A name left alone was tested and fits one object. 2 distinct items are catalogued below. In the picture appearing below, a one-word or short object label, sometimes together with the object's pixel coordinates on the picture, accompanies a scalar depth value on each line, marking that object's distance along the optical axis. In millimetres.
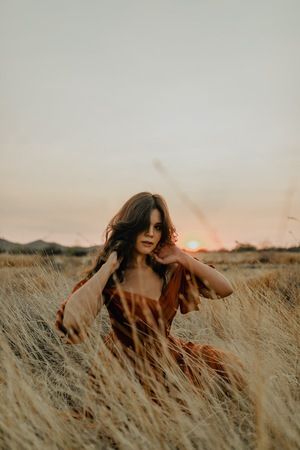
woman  2709
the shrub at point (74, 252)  25105
